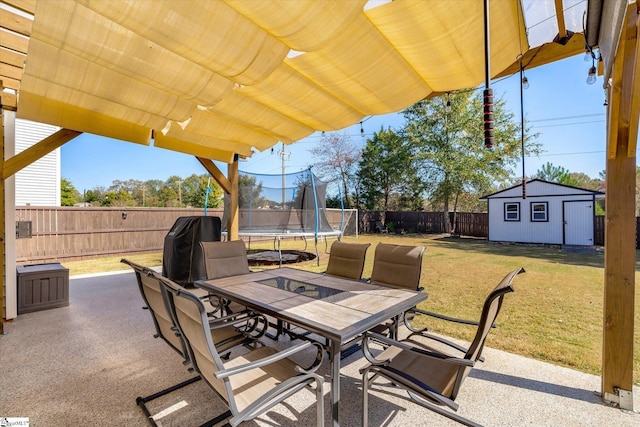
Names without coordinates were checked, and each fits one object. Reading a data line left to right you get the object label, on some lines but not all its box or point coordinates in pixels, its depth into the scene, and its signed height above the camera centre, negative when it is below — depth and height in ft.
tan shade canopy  5.32 +3.52
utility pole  64.08 +13.13
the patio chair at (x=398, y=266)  9.53 -1.68
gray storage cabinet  13.05 -3.23
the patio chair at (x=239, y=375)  4.47 -2.76
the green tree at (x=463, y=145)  52.75 +12.45
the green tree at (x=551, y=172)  73.13 +10.71
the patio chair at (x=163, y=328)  5.66 -2.36
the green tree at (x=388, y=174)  59.62 +8.40
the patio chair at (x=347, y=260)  10.83 -1.66
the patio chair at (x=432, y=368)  4.92 -2.88
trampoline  27.55 +1.02
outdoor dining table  5.62 -2.07
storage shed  36.35 +0.08
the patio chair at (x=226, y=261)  10.00 -1.62
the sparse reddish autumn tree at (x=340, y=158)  68.64 +13.02
